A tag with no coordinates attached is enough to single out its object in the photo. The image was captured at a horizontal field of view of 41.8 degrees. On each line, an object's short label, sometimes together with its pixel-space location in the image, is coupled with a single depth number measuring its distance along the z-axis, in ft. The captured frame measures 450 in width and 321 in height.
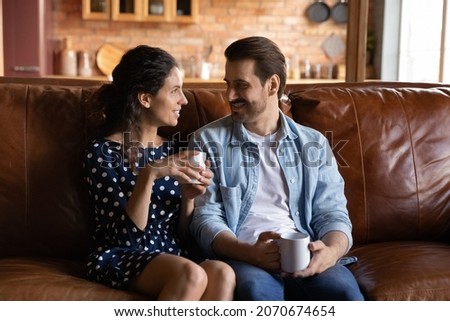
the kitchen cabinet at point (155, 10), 19.71
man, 6.04
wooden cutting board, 20.51
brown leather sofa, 6.35
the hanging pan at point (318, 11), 21.08
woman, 5.36
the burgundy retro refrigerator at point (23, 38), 18.24
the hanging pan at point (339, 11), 21.08
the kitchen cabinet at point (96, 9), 19.73
